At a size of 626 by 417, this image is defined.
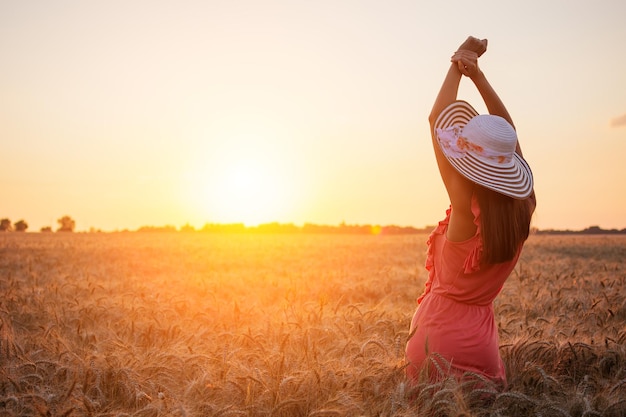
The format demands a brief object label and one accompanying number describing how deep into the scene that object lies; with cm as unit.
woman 275
